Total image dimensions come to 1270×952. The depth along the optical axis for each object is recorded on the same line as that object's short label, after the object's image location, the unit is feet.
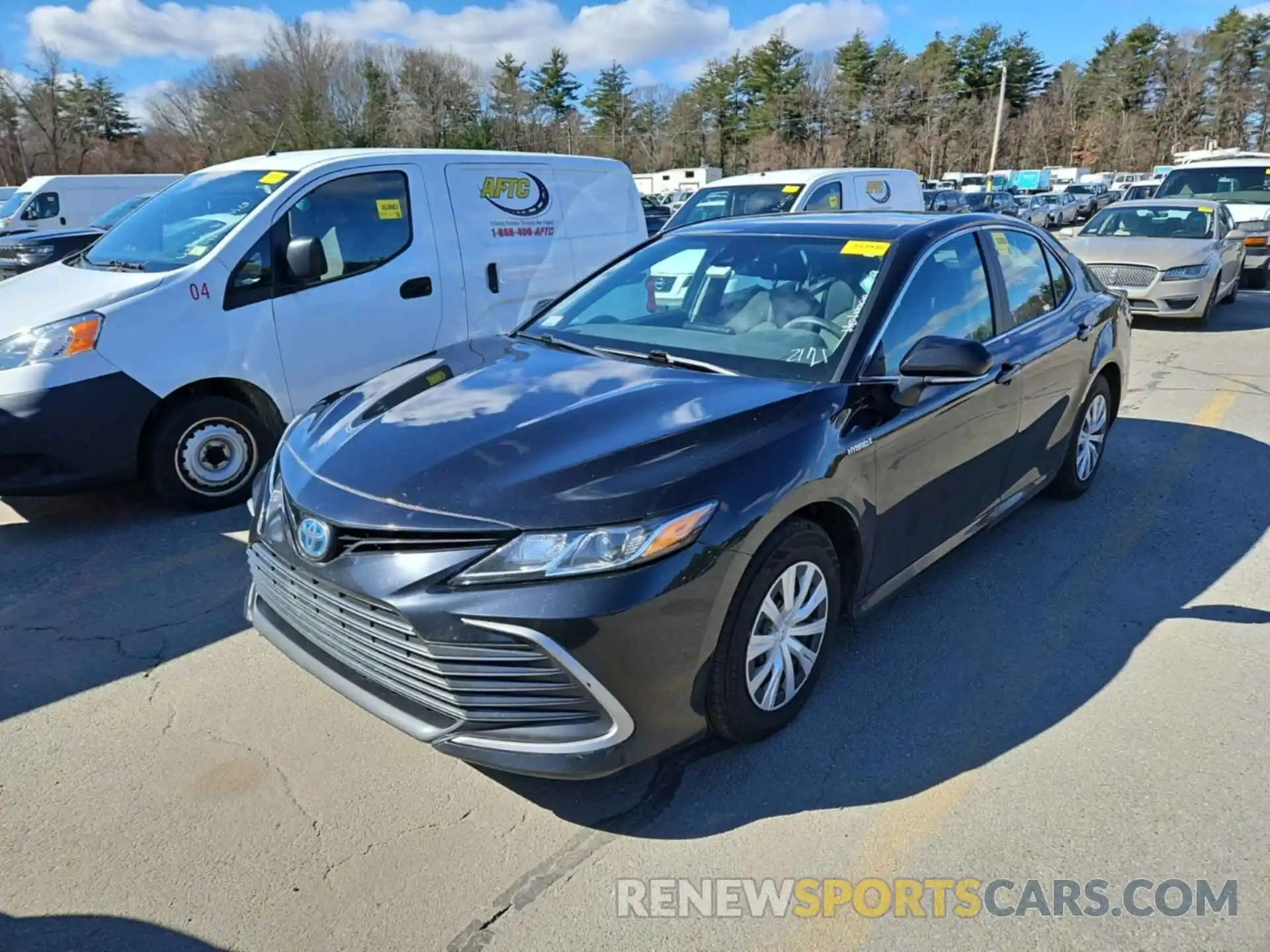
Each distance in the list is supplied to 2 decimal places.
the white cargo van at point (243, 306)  13.80
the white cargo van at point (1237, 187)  46.45
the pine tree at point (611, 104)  253.65
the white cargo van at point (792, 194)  34.47
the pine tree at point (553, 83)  240.12
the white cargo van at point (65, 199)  67.41
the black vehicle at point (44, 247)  49.73
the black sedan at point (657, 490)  7.38
